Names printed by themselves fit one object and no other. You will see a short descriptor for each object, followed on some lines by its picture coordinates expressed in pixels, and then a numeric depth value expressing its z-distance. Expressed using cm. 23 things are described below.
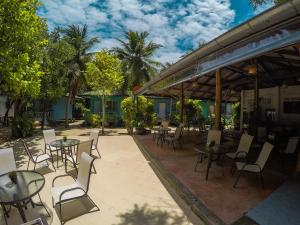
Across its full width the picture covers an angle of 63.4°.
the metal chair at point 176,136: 1018
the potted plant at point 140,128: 1628
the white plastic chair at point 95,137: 875
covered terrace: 392
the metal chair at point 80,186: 422
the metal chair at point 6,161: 527
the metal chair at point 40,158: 681
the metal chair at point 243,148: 692
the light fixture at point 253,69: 800
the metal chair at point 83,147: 685
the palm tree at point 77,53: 2261
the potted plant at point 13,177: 417
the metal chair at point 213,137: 779
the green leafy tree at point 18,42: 779
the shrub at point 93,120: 2184
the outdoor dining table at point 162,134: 1150
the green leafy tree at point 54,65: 1571
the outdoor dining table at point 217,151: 628
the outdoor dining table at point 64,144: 752
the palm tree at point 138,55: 2791
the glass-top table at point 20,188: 363
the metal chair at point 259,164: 561
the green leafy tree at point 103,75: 1688
